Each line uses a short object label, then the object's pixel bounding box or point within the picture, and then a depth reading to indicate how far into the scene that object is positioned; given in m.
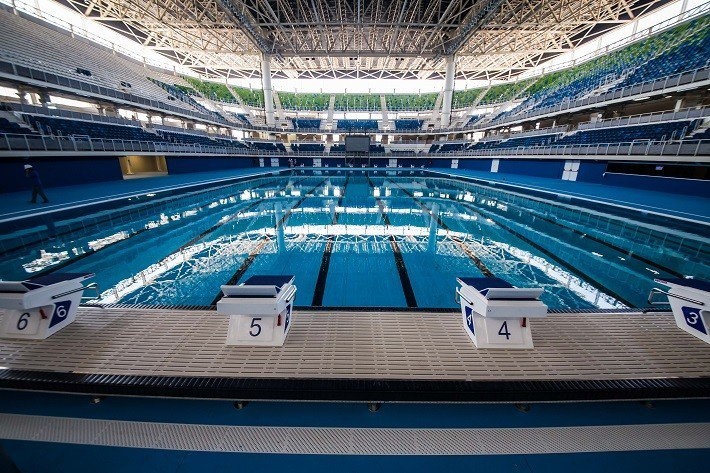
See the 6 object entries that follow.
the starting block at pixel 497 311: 2.13
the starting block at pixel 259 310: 2.10
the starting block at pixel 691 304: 2.34
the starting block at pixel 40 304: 2.13
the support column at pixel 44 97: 14.30
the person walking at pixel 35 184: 8.19
